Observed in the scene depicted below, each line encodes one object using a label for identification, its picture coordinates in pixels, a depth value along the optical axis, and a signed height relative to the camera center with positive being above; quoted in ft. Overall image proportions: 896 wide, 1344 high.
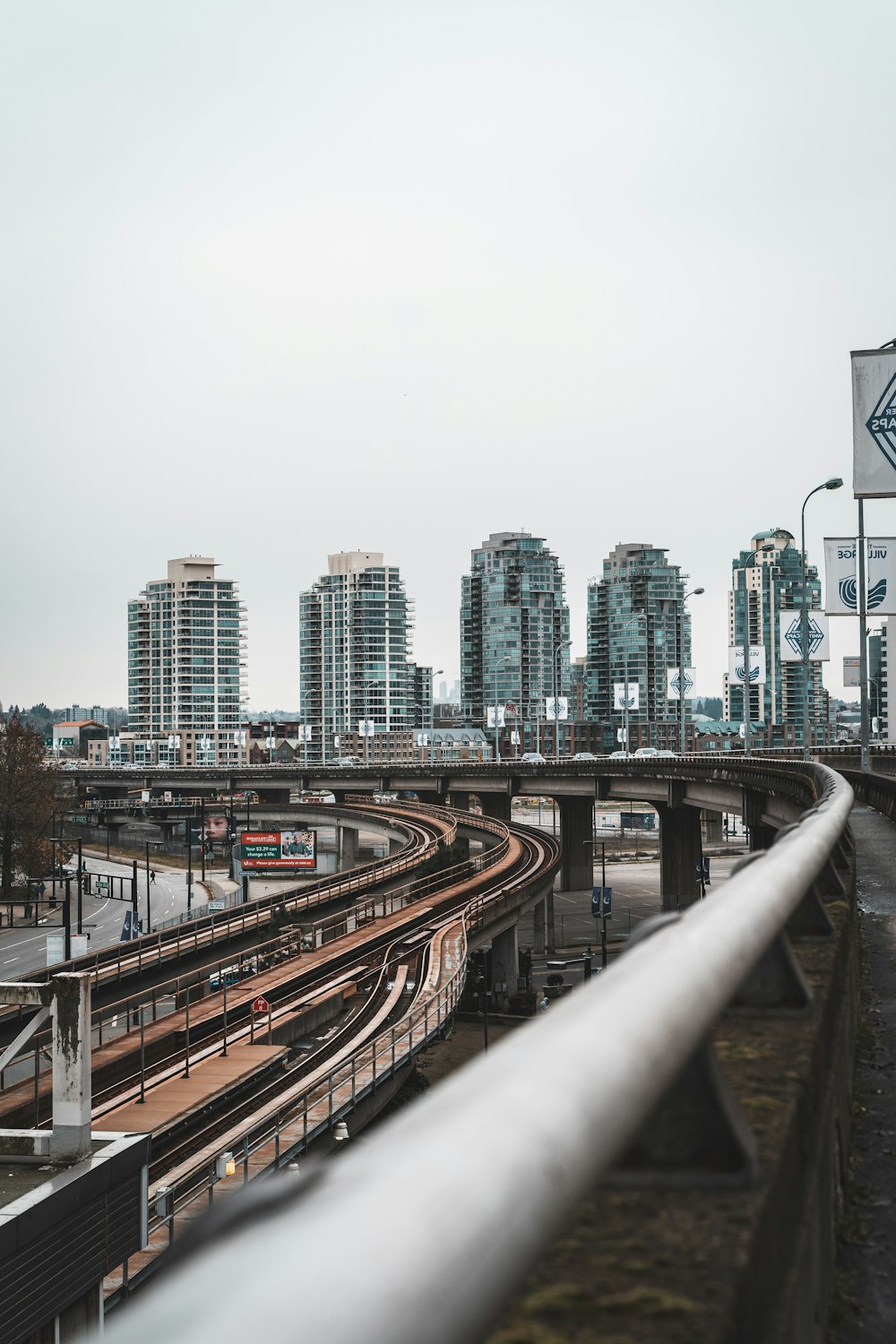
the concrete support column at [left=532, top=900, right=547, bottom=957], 261.11 -46.12
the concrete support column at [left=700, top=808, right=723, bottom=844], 515.91 -50.24
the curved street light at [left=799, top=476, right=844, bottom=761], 166.09 +12.54
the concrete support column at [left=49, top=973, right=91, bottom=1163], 61.52 -18.29
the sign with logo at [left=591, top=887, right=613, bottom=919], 186.29 -29.42
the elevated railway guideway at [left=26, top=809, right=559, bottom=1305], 75.00 -27.16
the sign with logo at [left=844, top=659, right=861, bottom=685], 395.75 +11.41
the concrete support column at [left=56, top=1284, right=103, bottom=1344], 56.44 -28.35
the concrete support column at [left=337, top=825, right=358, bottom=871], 385.70 -42.36
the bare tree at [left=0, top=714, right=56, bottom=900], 276.82 -21.59
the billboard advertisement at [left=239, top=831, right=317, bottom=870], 302.86 -33.49
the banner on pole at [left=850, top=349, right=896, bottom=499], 71.46 +16.60
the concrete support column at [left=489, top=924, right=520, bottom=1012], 198.80 -41.09
